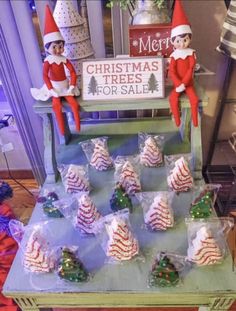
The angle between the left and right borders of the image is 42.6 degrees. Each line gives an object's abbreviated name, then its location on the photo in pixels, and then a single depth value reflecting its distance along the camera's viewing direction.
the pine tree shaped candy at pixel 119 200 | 0.86
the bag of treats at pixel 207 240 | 0.71
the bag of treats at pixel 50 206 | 0.87
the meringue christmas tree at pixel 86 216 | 0.82
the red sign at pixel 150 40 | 0.87
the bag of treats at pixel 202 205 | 0.82
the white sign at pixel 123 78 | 0.84
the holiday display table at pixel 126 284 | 0.69
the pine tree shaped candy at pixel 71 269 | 0.70
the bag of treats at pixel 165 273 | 0.69
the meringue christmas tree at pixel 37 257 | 0.72
